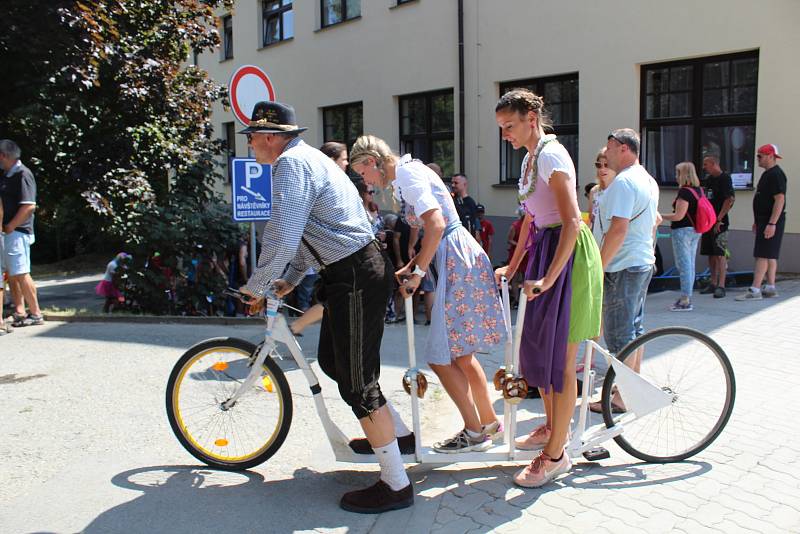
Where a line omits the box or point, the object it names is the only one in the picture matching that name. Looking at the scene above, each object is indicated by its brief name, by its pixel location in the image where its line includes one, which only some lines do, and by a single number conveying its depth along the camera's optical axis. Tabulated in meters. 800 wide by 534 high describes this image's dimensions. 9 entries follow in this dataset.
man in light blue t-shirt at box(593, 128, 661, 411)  4.54
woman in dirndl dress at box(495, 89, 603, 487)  3.43
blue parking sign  7.11
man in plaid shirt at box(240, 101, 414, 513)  3.18
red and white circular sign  7.06
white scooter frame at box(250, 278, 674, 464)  3.58
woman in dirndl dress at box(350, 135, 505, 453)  3.60
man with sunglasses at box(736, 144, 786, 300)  8.09
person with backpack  7.95
